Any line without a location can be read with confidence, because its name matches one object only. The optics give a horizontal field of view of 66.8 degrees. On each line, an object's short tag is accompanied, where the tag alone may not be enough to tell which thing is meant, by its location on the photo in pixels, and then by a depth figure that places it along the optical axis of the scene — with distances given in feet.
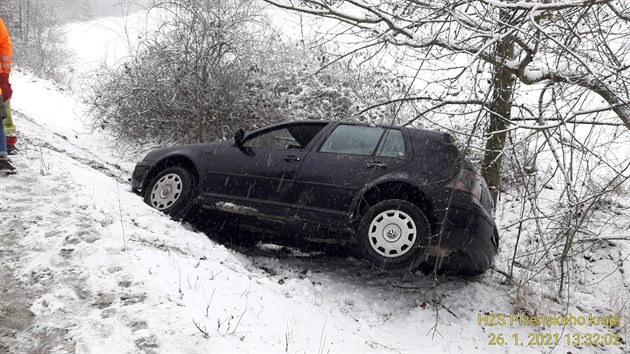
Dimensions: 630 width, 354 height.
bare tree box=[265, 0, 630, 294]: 13.39
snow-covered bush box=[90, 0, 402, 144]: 31.45
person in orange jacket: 19.27
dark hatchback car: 14.92
